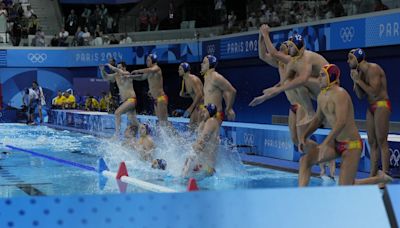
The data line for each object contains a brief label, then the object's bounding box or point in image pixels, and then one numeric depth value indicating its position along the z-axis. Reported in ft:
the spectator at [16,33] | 84.94
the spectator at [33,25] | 86.79
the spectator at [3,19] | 84.28
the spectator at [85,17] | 88.69
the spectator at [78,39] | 84.99
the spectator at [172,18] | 77.41
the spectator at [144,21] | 80.59
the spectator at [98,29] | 85.33
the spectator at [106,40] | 81.53
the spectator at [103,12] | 86.69
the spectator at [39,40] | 84.86
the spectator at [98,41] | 82.84
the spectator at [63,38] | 86.12
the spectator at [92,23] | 87.31
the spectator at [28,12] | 88.10
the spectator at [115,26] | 85.10
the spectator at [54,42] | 86.12
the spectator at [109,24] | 85.35
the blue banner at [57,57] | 80.84
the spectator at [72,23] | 88.89
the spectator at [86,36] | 85.15
